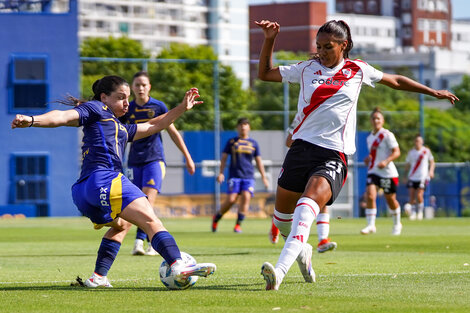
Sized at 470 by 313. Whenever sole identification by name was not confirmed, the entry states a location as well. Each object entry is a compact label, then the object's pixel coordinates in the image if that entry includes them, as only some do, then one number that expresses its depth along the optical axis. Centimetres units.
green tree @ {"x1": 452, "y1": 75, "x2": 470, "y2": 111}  9855
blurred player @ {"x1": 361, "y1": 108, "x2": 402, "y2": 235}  1903
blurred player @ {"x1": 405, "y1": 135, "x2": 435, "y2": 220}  3030
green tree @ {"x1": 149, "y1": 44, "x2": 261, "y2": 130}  6656
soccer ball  806
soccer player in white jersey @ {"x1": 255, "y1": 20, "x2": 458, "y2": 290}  823
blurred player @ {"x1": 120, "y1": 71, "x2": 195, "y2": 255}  1321
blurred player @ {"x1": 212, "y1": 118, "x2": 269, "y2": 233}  2125
